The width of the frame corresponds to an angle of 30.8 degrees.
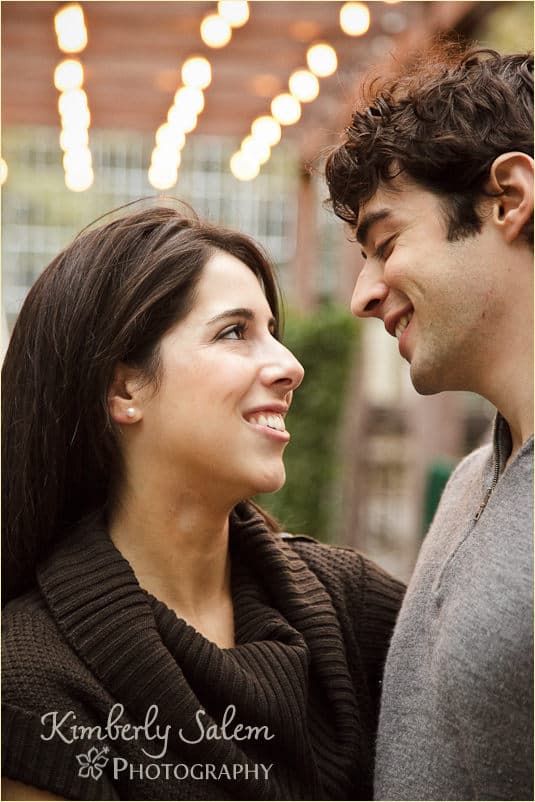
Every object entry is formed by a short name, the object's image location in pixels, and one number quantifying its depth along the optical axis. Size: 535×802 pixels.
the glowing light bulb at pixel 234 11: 6.43
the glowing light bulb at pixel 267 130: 9.69
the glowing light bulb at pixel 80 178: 10.30
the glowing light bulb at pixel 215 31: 6.85
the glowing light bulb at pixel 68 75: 7.62
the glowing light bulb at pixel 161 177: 10.20
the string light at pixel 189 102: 6.71
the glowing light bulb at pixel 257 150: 9.89
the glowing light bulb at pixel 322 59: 7.49
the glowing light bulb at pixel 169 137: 9.48
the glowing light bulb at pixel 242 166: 10.00
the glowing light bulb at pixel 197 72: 7.59
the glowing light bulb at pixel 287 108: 8.96
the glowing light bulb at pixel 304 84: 8.19
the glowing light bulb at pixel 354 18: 6.80
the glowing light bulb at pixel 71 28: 6.63
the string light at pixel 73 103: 6.80
